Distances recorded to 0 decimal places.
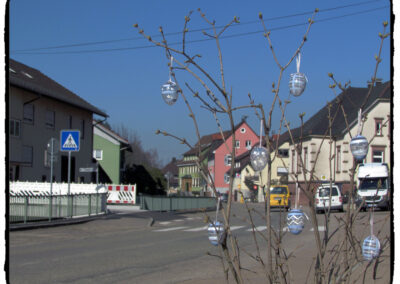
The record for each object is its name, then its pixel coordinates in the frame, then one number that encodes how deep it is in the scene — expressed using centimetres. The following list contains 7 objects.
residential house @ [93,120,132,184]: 5462
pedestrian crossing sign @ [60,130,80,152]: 1998
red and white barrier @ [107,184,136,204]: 3356
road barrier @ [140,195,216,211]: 3078
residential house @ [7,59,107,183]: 2922
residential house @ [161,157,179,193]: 12875
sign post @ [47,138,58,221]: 1923
